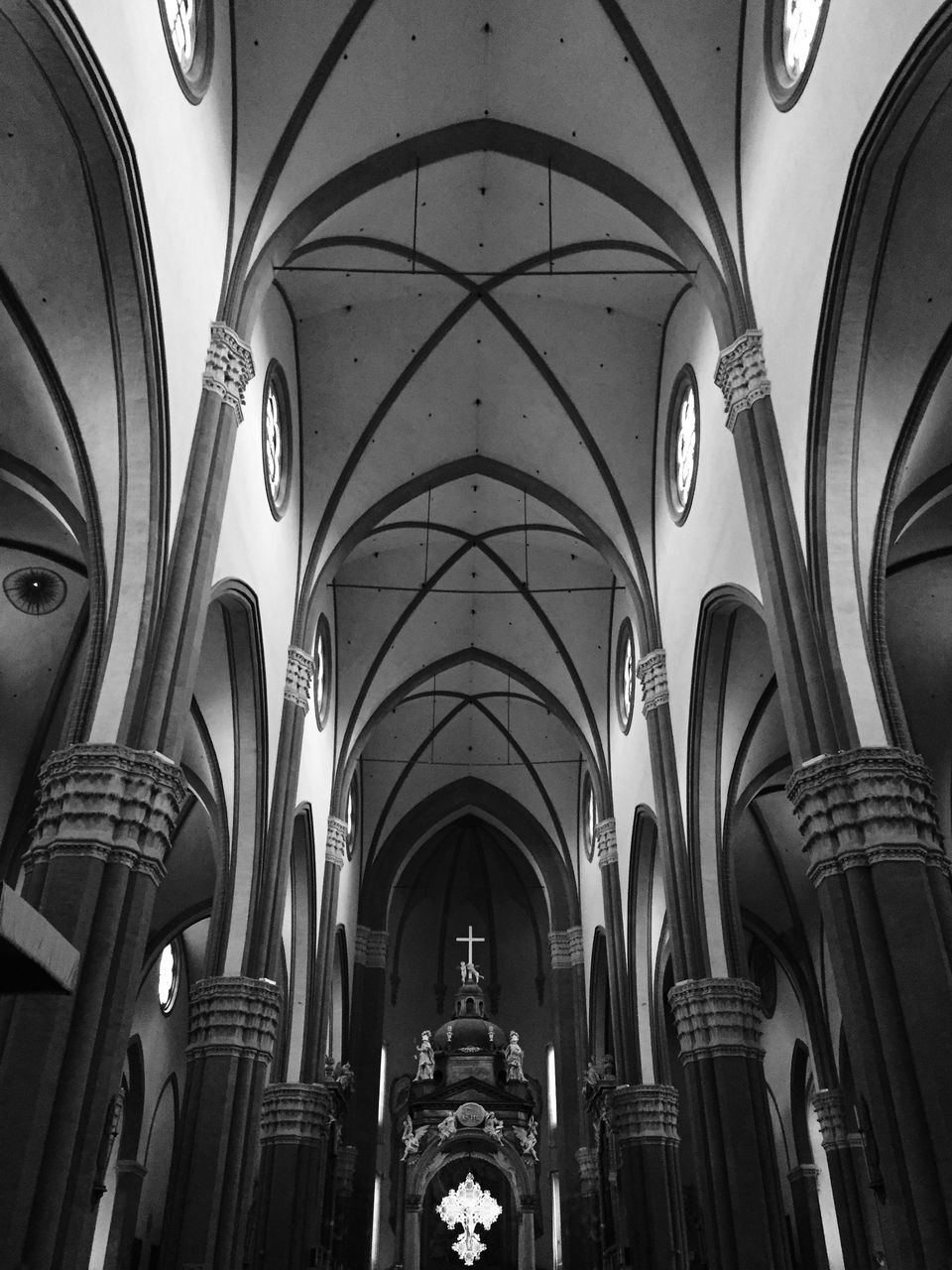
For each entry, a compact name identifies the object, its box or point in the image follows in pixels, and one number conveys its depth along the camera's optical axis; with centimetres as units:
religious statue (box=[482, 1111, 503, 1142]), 2805
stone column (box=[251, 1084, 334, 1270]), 1920
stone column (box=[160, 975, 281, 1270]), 1365
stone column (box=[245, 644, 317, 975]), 1605
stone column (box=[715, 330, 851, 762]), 1122
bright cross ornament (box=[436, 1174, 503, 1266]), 2825
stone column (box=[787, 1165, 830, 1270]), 2562
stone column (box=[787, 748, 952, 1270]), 898
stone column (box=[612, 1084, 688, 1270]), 2047
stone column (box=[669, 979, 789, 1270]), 1390
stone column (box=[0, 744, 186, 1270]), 845
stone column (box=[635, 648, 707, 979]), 1653
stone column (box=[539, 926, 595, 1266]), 2694
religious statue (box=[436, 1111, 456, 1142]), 2806
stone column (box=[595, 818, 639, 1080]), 2216
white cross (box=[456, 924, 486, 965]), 3200
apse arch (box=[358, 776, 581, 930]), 3062
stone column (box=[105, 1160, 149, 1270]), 2498
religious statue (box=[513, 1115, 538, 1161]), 2816
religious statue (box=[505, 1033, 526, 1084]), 2984
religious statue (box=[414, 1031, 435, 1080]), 2967
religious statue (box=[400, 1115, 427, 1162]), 2786
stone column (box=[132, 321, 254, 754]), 1102
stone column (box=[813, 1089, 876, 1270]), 2191
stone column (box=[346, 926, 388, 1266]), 2688
